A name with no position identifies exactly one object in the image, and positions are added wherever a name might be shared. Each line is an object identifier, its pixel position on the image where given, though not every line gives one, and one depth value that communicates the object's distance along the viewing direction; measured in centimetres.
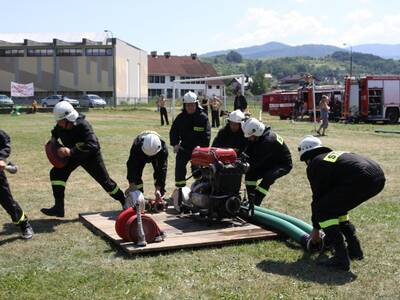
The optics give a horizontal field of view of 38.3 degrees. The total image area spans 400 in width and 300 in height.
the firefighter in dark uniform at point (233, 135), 841
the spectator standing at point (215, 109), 2763
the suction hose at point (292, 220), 699
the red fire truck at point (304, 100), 3706
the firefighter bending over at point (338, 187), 589
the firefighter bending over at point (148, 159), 793
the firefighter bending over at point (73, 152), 786
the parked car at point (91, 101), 5784
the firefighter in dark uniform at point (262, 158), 802
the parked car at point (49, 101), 5809
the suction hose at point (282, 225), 670
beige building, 7438
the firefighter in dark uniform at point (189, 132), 928
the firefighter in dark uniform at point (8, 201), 685
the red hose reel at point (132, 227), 654
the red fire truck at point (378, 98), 3347
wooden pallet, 657
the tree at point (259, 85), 14225
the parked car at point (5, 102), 5463
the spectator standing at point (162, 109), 2942
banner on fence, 5588
